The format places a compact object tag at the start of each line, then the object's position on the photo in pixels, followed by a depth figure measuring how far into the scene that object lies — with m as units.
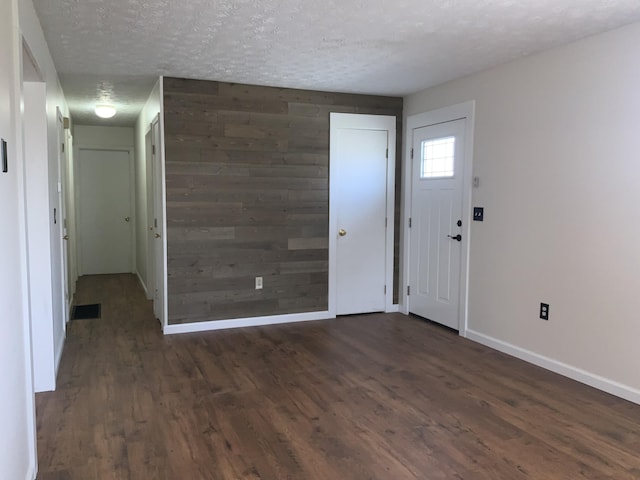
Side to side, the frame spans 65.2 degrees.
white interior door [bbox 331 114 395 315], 5.33
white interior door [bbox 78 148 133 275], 8.08
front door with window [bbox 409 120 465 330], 4.74
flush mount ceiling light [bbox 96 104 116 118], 5.91
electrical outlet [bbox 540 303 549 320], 3.81
